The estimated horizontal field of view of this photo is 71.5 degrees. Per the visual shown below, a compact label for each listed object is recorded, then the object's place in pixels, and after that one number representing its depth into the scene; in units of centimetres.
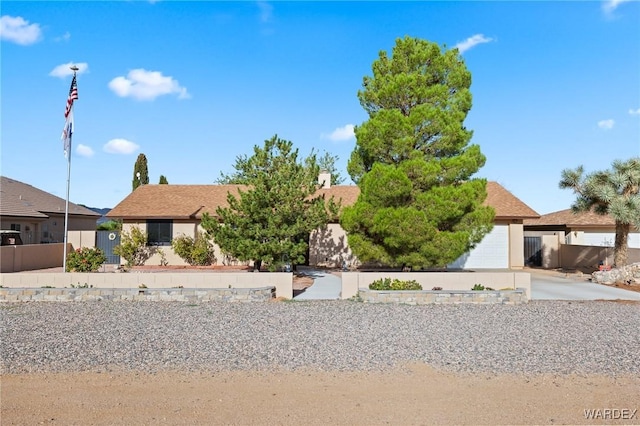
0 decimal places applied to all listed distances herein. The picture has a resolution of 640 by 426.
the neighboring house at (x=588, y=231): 2495
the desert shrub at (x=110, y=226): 3356
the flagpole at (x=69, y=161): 1517
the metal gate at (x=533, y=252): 2369
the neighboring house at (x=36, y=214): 2508
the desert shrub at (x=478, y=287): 1277
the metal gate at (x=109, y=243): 2248
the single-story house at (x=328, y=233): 2142
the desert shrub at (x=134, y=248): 2095
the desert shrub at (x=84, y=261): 1529
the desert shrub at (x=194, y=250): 2073
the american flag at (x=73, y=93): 1505
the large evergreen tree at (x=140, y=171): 3975
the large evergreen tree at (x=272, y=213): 1462
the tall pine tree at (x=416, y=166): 1375
